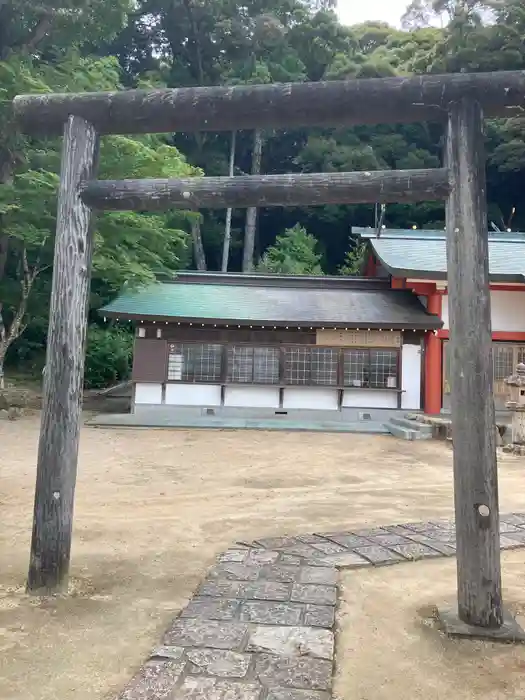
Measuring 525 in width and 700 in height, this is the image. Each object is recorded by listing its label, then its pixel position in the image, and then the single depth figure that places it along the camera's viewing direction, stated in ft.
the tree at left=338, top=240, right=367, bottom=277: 74.63
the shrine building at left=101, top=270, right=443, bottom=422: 44.98
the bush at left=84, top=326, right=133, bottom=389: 64.23
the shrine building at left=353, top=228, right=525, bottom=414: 44.70
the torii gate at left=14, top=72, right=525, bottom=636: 10.36
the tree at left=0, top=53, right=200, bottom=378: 38.60
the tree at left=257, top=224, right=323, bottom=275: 76.64
